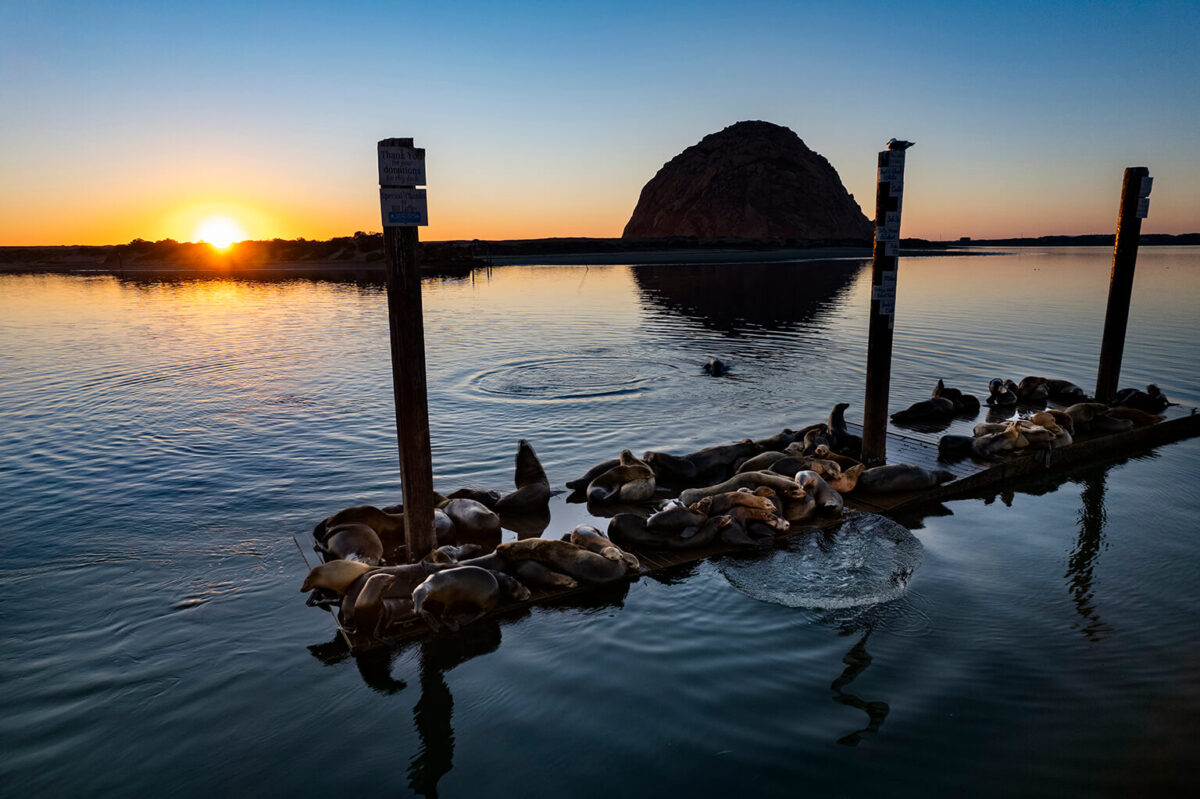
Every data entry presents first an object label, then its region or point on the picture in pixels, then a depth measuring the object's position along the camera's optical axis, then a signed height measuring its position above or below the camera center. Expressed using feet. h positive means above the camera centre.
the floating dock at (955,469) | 22.49 -10.31
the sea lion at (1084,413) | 39.88 -8.65
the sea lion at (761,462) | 32.40 -9.15
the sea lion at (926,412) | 45.68 -9.77
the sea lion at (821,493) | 28.30 -9.32
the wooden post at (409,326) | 22.15 -2.02
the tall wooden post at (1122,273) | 44.29 -0.79
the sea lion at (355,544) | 23.86 -9.58
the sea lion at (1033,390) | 51.52 -9.45
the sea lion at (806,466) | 30.50 -8.96
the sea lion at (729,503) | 27.09 -9.29
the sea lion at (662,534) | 25.55 -9.93
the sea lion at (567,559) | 23.09 -9.73
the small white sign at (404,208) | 21.97 +1.82
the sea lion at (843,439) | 36.99 -9.38
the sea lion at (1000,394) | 49.49 -9.38
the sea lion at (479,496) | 29.91 -9.85
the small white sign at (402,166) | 21.97 +3.12
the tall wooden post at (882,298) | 31.35 -1.64
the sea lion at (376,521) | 25.79 -9.44
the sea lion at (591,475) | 32.86 -9.90
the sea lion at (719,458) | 33.96 -9.55
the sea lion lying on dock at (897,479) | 30.89 -9.55
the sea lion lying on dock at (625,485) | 30.18 -9.58
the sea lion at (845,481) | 30.45 -9.46
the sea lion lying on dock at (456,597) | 20.57 -9.87
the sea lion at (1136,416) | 42.04 -9.36
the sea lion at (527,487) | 29.71 -9.62
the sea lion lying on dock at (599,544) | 23.93 -9.74
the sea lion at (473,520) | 26.89 -9.79
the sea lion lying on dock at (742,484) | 28.84 -9.13
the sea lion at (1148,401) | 45.44 -9.10
